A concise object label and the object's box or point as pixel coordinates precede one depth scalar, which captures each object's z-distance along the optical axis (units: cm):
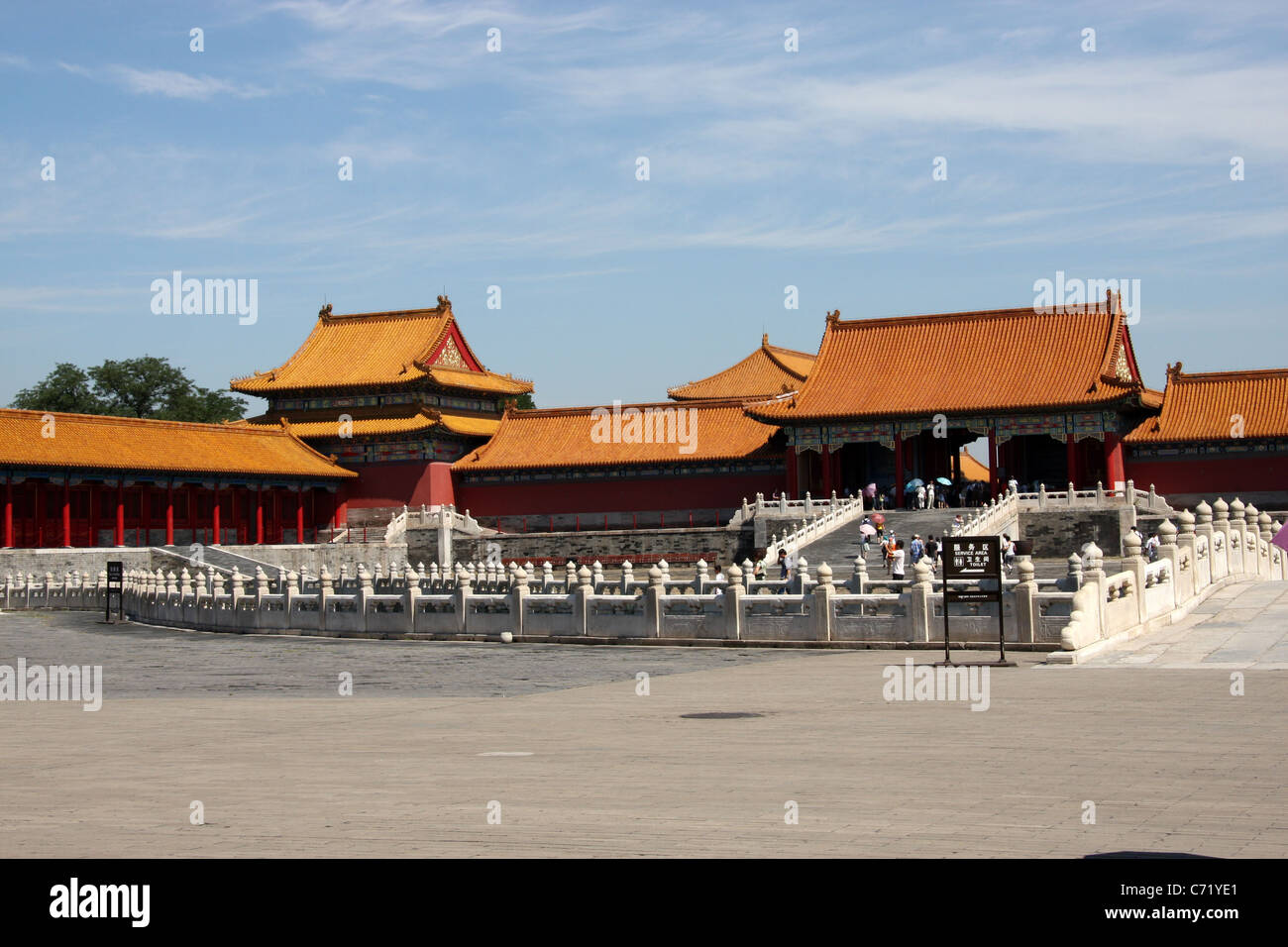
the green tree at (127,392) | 9719
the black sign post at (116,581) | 3794
